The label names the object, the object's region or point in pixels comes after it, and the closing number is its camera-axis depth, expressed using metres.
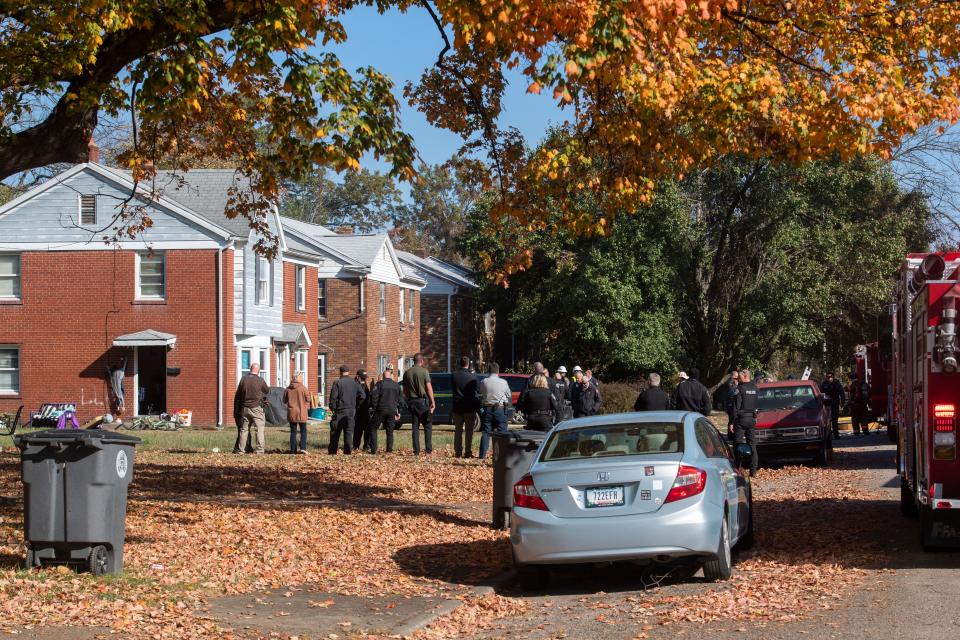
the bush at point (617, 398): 41.62
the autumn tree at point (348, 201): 93.81
